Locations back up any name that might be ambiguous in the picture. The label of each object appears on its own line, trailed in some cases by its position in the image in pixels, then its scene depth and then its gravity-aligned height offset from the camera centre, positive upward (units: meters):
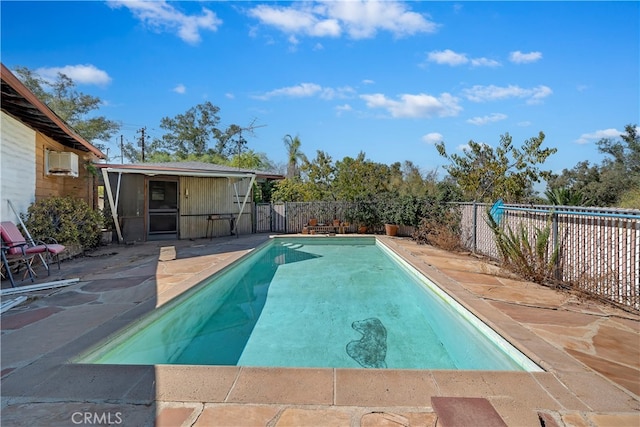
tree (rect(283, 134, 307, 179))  23.97 +4.25
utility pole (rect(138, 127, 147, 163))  27.98 +6.77
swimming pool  3.46 -1.68
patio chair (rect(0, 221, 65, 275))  5.38 -0.71
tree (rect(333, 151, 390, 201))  14.31 +1.36
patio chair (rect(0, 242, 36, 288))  5.10 -0.97
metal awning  9.41 +1.19
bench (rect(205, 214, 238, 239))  12.41 -0.44
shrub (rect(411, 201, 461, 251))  10.01 -0.60
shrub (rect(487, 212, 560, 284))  5.61 -0.84
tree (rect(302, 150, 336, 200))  15.07 +1.57
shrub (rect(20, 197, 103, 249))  7.06 -0.35
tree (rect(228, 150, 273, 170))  24.48 +3.85
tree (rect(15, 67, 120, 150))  21.39 +7.69
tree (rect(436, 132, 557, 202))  11.53 +1.53
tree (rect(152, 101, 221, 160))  30.61 +7.43
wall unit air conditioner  8.22 +1.16
